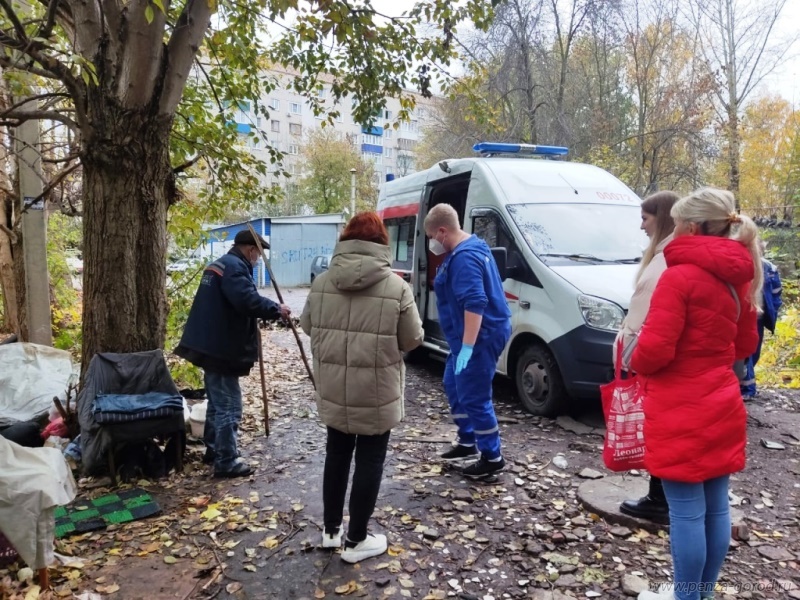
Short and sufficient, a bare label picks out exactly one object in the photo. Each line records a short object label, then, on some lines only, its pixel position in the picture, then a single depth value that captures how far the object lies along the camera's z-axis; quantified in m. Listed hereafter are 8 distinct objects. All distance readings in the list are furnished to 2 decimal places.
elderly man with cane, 3.96
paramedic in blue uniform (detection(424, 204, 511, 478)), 3.78
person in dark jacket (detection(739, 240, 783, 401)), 5.29
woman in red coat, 2.21
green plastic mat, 3.39
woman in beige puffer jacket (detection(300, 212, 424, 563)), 2.81
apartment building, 47.88
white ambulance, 4.73
